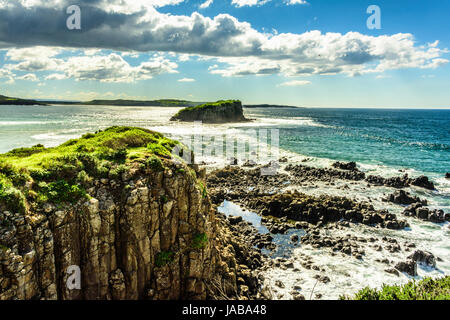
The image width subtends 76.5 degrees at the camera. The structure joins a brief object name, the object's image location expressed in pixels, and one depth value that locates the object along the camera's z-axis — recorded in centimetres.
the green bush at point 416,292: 1157
